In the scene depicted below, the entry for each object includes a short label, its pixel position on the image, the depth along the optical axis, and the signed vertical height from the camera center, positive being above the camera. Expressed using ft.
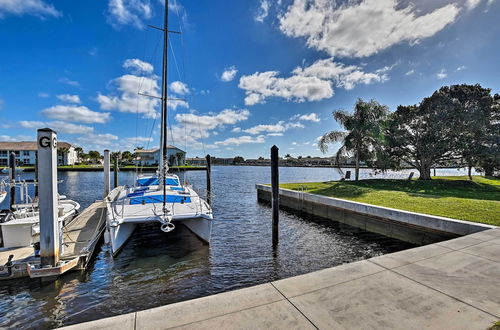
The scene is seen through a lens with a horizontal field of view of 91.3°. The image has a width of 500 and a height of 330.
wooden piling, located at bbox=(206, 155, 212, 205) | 56.24 -1.73
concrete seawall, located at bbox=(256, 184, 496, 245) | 26.02 -7.66
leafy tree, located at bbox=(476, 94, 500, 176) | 59.31 +3.73
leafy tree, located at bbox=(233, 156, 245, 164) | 508.12 +9.26
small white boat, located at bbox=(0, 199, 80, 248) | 23.41 -6.25
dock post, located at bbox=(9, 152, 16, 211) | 42.45 +0.51
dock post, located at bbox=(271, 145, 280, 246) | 29.99 -4.61
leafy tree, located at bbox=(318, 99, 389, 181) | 72.74 +9.25
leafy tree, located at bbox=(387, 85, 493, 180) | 62.39 +9.27
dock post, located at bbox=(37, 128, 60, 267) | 17.80 -2.08
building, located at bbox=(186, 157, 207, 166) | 379.00 +6.49
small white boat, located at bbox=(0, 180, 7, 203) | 39.76 -4.28
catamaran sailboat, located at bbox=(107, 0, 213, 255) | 25.83 -5.05
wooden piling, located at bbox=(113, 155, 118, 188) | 69.57 -1.35
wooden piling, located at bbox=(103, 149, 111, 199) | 55.16 -1.50
